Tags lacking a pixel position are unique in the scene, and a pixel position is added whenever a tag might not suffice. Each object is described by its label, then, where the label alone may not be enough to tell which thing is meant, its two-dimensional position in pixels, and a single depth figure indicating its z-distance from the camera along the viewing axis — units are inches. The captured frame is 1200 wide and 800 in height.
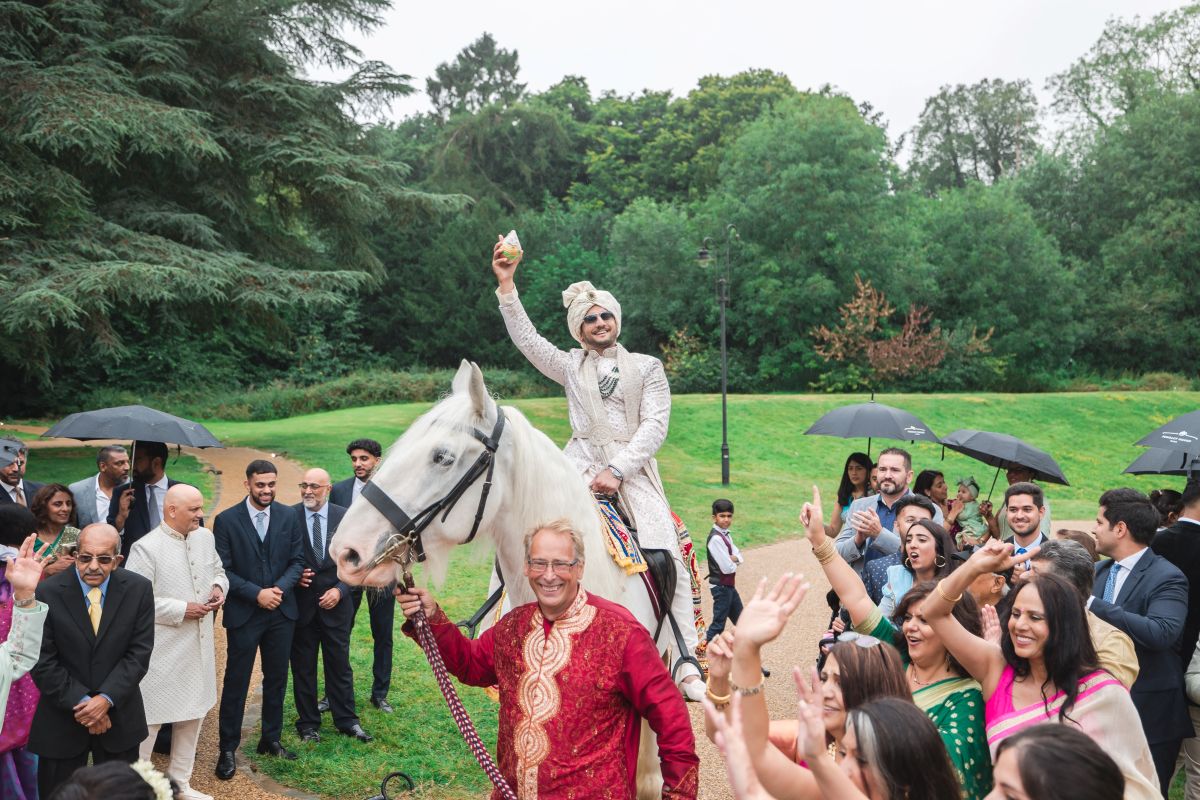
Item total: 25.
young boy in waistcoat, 367.6
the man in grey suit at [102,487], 287.3
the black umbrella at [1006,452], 345.7
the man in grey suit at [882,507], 278.1
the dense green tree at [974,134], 2158.0
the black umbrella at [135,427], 304.8
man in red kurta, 134.0
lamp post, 842.2
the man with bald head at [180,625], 235.9
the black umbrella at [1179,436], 293.1
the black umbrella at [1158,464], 355.6
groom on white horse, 199.5
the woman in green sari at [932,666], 143.2
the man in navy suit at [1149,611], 197.8
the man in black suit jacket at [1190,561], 213.0
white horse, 150.1
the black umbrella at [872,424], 394.9
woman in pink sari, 139.9
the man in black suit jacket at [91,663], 193.3
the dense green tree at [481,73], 2218.3
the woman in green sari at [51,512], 253.3
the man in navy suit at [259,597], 264.4
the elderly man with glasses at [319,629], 286.0
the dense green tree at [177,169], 637.3
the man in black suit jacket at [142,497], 291.1
